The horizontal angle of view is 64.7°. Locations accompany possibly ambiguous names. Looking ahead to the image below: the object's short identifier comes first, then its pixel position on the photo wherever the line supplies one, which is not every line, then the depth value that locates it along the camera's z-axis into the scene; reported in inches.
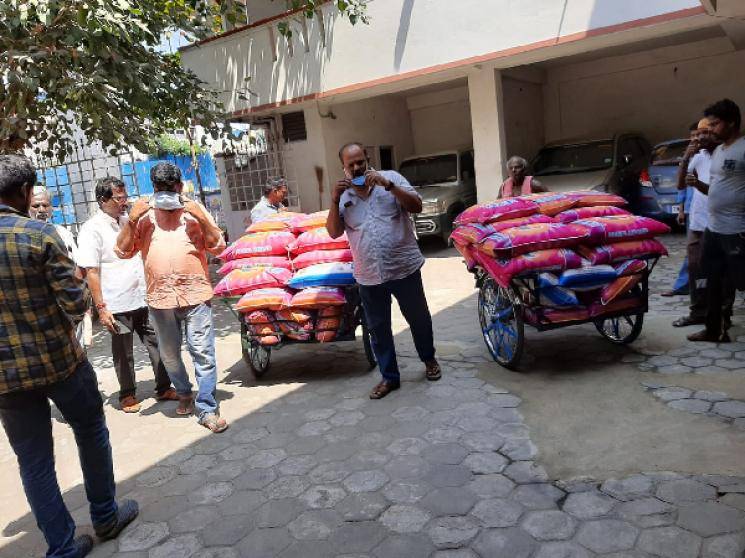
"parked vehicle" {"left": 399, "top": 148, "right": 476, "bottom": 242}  414.6
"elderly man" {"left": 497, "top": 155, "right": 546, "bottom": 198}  235.6
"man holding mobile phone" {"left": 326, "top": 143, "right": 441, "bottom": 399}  157.3
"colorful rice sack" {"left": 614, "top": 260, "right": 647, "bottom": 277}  159.9
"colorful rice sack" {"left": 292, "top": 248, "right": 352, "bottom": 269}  186.4
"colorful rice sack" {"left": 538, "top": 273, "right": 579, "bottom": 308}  157.3
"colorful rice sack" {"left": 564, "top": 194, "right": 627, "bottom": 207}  177.5
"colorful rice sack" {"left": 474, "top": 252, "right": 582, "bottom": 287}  156.2
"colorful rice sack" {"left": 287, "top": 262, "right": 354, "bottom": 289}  179.5
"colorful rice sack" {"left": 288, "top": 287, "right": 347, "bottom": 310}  176.4
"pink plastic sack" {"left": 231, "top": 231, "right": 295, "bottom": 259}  194.9
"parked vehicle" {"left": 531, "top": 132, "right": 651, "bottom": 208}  371.2
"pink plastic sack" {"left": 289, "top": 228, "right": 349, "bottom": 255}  189.9
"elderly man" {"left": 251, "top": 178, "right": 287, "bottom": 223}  245.8
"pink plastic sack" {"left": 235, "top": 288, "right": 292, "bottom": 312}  177.9
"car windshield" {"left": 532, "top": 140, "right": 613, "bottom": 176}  392.5
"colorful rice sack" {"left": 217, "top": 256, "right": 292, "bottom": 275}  191.6
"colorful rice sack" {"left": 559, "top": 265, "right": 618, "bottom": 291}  156.4
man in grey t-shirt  156.7
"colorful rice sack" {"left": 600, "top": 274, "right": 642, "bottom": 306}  159.0
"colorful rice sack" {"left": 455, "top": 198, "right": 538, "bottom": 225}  175.2
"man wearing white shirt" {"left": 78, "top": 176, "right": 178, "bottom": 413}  170.1
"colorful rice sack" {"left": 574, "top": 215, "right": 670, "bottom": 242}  160.6
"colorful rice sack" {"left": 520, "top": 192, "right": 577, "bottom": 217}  175.2
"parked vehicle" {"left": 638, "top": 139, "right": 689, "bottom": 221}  351.9
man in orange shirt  156.1
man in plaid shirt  97.2
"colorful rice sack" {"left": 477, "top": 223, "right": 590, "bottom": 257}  157.9
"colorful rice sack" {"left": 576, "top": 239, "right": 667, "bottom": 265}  159.6
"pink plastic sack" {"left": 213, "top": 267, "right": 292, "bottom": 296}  183.9
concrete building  324.5
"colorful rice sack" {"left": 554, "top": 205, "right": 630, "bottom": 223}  169.8
